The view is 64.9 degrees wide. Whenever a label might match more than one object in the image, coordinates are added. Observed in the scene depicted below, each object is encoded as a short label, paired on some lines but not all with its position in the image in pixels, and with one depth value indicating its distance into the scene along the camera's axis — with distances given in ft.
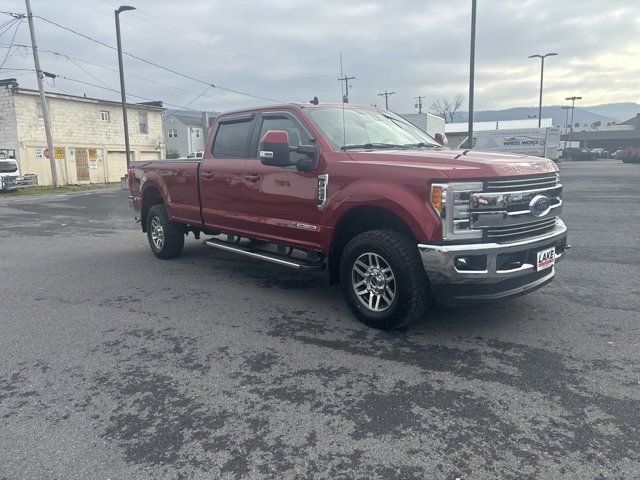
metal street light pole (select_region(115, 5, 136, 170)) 80.47
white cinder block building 96.51
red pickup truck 12.93
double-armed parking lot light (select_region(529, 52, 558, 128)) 130.93
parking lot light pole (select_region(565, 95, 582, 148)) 241.14
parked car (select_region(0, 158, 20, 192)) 83.25
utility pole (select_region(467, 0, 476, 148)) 52.11
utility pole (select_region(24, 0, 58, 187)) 80.64
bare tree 311.45
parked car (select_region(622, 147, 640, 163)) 143.64
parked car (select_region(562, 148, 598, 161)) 196.54
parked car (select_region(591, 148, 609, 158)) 199.05
